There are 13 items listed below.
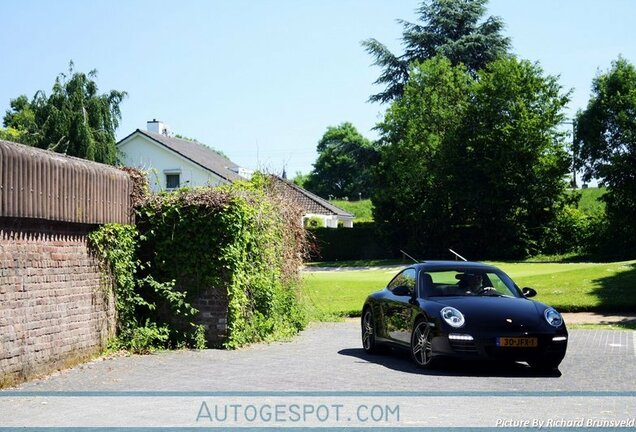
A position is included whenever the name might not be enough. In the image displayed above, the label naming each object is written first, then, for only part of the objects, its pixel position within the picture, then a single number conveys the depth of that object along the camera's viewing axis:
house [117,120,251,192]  62.09
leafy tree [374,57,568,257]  55.91
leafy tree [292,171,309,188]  128.75
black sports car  12.19
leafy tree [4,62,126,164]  58.34
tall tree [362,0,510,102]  63.66
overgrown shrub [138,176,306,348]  15.55
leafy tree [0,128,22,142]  51.91
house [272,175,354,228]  76.00
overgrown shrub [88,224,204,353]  14.59
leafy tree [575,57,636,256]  47.19
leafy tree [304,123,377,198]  119.38
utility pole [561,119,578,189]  52.06
